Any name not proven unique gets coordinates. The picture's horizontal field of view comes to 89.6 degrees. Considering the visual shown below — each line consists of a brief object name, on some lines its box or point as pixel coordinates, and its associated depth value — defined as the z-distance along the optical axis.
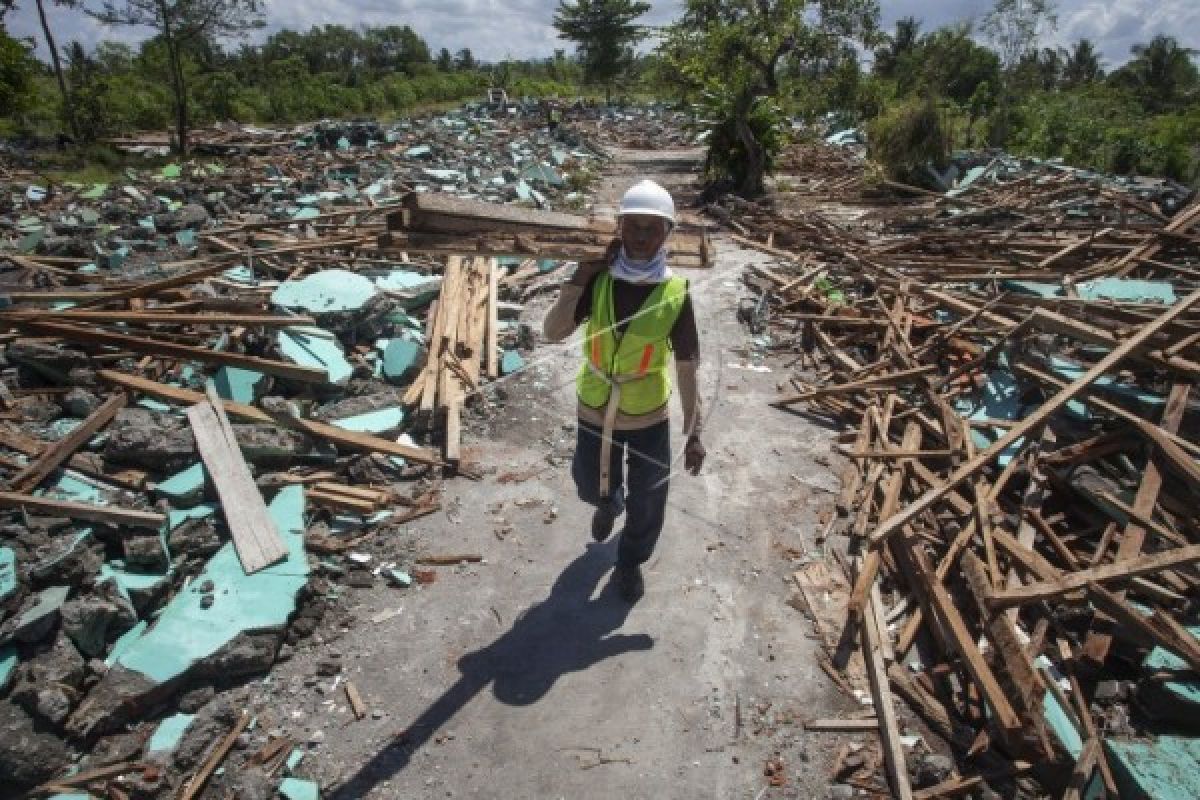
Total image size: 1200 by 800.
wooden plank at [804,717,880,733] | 2.99
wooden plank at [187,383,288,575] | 3.68
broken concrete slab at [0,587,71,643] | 2.97
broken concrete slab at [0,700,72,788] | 2.57
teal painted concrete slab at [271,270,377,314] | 6.24
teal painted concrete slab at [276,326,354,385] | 5.48
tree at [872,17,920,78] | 38.38
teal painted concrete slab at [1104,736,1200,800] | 2.45
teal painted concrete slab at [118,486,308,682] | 3.03
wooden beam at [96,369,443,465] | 4.65
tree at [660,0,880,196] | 14.08
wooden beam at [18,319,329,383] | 4.93
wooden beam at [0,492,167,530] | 3.56
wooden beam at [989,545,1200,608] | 2.90
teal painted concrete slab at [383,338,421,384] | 5.84
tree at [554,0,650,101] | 40.16
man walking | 2.87
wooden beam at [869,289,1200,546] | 3.62
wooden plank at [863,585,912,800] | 2.71
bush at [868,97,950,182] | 14.57
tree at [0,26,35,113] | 20.23
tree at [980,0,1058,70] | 20.88
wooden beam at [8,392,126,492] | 3.80
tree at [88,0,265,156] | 17.94
